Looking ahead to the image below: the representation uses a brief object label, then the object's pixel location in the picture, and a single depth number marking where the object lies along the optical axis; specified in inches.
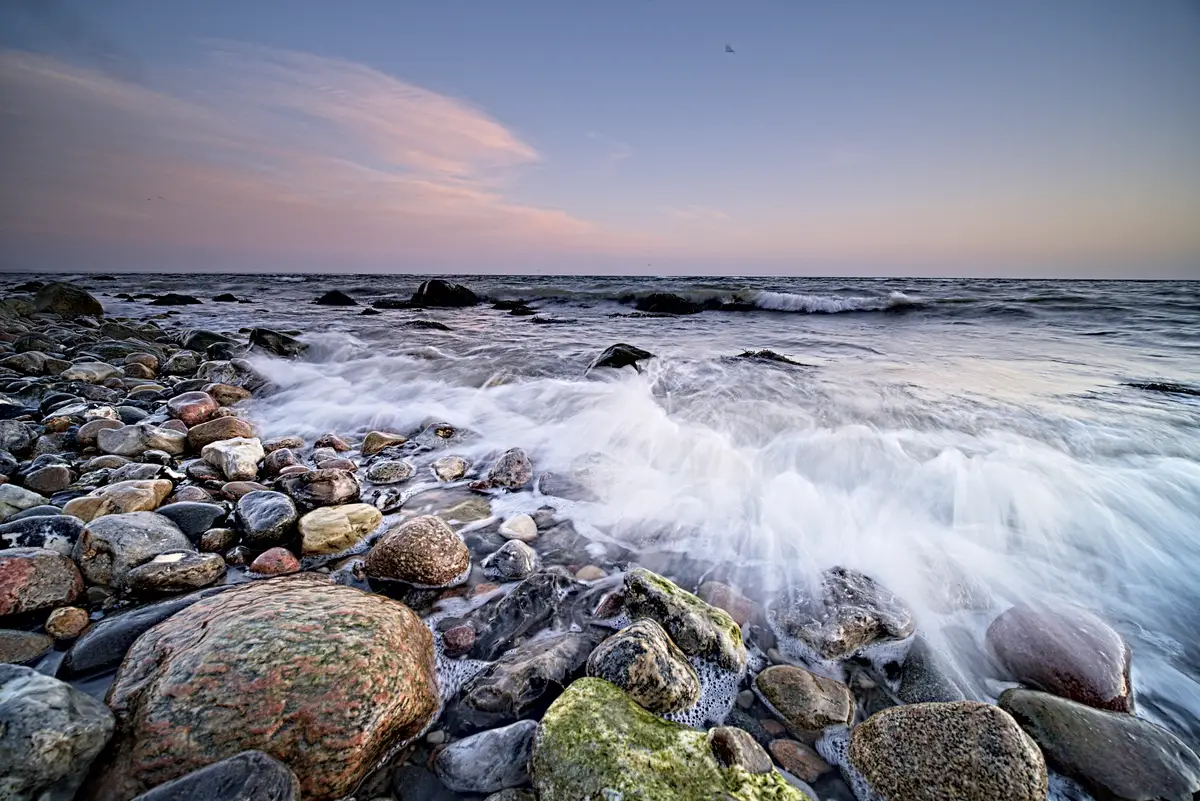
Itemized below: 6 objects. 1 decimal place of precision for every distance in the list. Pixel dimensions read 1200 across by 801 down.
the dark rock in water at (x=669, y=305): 740.0
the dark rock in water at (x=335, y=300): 785.6
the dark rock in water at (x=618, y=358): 290.9
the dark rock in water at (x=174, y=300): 755.8
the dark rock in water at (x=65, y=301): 495.5
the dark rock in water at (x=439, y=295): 796.4
